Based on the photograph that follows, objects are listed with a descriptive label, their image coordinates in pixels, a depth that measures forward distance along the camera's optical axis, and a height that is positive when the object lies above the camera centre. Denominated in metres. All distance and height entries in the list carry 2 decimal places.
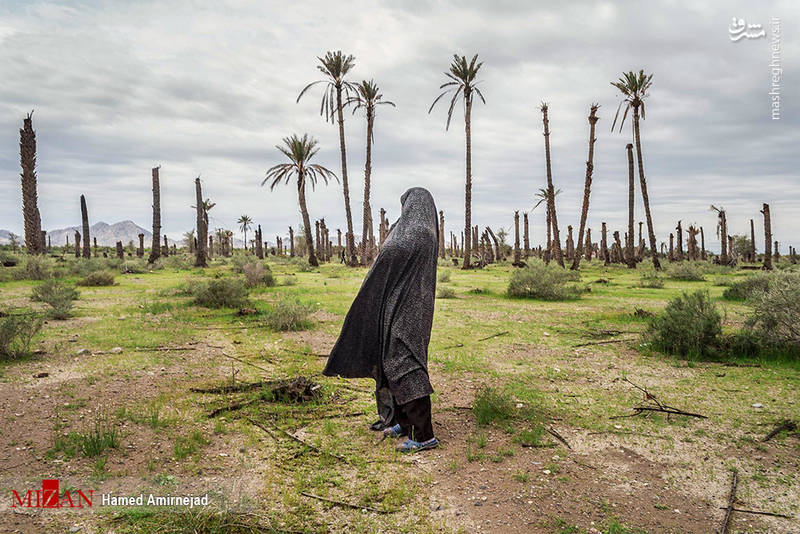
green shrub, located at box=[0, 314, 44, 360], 6.46 -0.91
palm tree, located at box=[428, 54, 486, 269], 31.31 +11.57
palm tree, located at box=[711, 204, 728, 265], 44.74 +1.90
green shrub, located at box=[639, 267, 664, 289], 18.33 -1.11
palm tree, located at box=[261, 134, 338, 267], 35.59 +7.73
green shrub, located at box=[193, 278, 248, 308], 12.43 -0.74
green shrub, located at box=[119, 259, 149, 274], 24.25 +0.17
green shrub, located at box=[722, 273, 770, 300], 12.85 -1.03
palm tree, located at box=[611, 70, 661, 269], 29.45 +10.05
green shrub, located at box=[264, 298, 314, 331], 9.77 -1.11
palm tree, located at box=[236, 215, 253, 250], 85.06 +8.45
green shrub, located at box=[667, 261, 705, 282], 22.22 -0.95
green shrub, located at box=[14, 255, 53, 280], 17.62 +0.13
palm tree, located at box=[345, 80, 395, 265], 33.91 +10.65
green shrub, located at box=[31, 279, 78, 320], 9.62 -0.54
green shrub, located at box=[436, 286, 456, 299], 15.09 -1.07
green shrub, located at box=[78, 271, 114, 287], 16.59 -0.28
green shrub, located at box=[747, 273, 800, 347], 6.90 -0.97
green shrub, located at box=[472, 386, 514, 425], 4.98 -1.62
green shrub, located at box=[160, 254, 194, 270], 30.14 +0.41
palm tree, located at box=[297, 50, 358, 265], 33.16 +13.69
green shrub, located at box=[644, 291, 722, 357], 7.64 -1.27
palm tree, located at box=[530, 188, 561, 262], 35.13 +2.72
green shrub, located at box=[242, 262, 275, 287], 17.48 -0.36
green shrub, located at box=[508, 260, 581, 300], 15.23 -0.86
